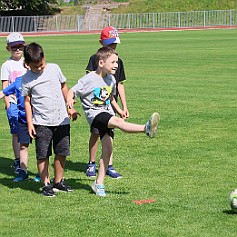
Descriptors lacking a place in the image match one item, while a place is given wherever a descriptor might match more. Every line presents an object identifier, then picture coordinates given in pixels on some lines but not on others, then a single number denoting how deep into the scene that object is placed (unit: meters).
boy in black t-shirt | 13.38
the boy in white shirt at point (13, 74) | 13.81
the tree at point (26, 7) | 101.26
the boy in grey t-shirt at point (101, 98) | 11.89
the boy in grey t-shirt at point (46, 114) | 12.04
